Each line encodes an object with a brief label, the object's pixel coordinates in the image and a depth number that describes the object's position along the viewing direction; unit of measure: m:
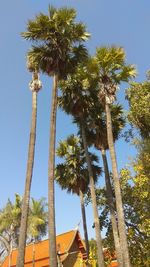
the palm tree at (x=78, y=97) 12.91
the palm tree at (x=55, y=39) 10.33
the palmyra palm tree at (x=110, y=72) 11.58
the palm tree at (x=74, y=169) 14.51
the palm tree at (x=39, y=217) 29.12
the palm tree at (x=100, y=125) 13.54
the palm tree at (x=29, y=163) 8.15
